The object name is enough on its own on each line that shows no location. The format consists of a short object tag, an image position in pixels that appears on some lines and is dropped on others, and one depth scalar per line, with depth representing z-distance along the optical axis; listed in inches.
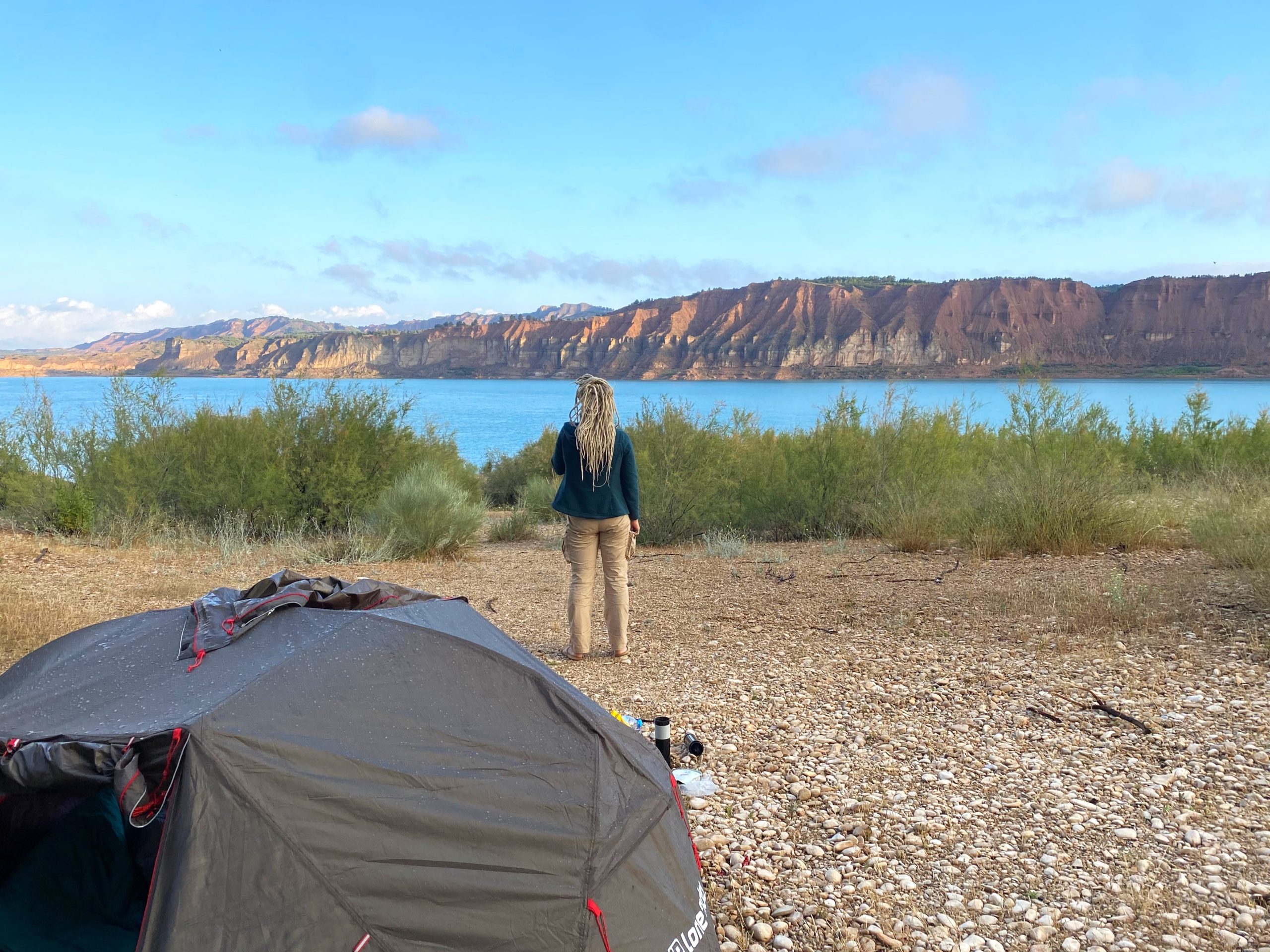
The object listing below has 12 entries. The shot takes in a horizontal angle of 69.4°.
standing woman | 249.0
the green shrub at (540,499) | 690.8
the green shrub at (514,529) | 589.6
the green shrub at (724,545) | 463.2
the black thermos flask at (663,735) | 171.6
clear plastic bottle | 185.7
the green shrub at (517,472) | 876.0
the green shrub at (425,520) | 480.1
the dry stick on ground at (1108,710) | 196.1
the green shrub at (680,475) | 537.0
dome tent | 96.6
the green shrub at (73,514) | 503.5
